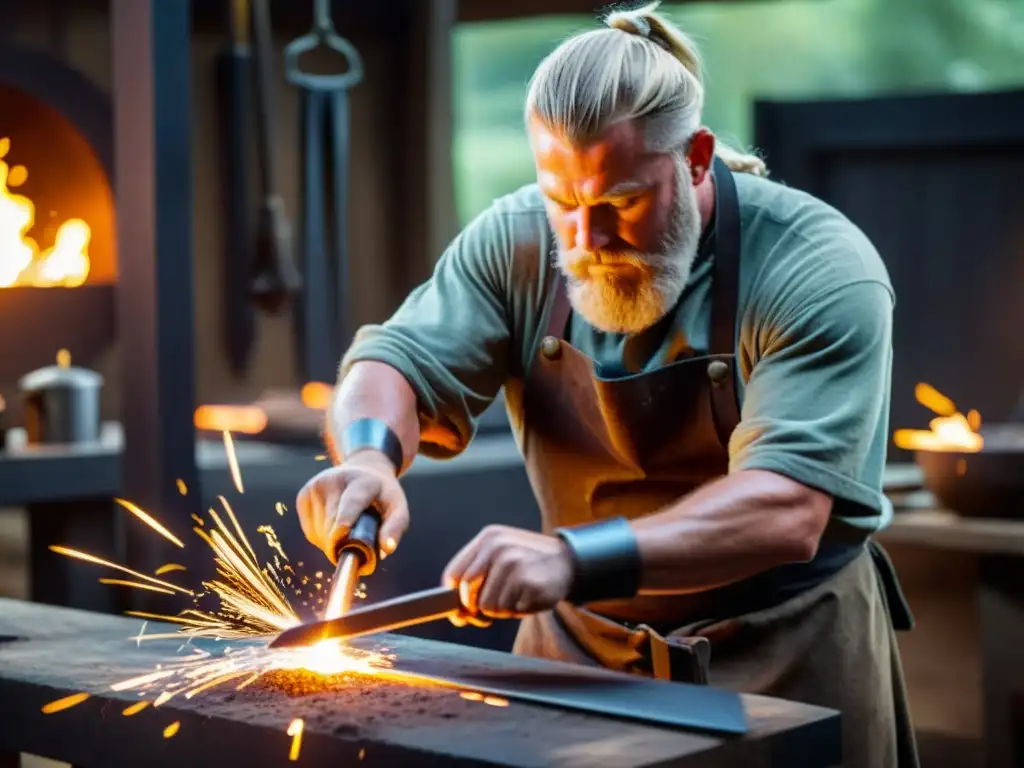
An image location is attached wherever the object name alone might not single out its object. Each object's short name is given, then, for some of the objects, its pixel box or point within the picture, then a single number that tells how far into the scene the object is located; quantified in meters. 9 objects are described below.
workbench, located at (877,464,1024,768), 4.08
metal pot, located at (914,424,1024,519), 4.00
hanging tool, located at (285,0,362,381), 4.66
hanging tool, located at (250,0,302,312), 4.95
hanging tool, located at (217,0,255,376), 5.77
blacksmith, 2.33
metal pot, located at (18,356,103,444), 4.60
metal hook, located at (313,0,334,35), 4.30
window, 7.41
